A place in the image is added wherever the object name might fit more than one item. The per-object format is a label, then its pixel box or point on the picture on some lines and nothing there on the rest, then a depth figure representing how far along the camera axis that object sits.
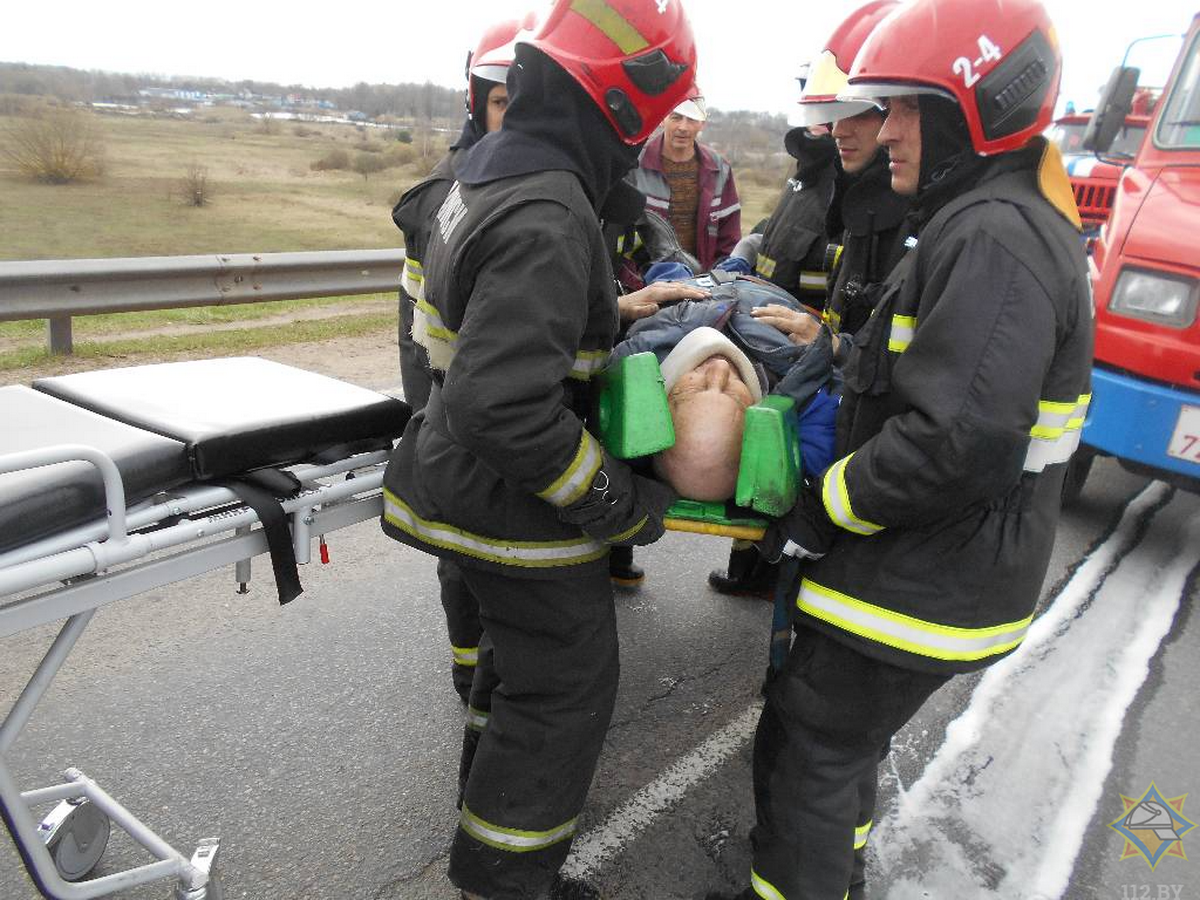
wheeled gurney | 1.68
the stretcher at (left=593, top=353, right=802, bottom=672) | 2.13
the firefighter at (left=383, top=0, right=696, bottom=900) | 1.79
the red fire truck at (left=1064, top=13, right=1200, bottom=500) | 4.04
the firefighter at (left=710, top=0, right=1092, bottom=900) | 1.75
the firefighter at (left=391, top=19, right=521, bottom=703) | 2.89
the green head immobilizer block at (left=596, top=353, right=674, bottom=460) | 2.13
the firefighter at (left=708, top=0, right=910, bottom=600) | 2.88
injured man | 2.21
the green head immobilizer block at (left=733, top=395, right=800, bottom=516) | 2.14
